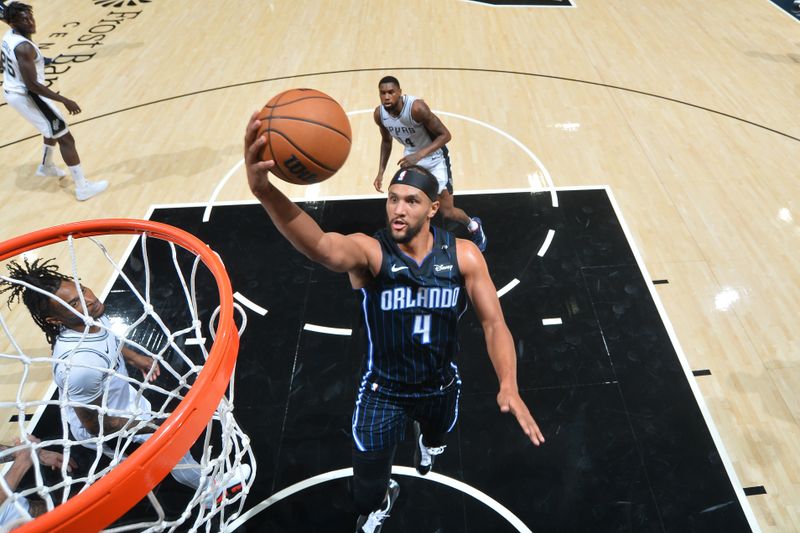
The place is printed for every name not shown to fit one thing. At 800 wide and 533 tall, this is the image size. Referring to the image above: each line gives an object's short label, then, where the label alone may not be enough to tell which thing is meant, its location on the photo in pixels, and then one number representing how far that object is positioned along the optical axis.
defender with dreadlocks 2.66
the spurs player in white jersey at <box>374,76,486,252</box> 4.54
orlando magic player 2.68
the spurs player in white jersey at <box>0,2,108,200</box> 5.23
